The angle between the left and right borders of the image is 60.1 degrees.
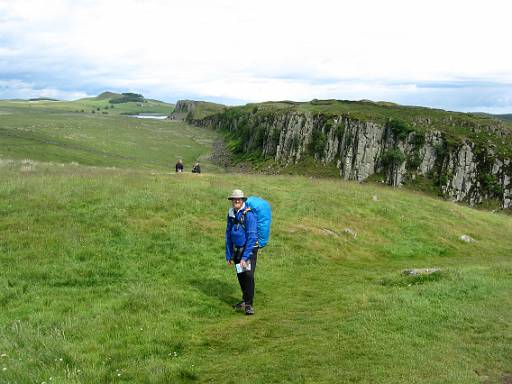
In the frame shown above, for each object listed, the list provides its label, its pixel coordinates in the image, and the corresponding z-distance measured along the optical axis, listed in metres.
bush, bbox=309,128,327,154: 97.69
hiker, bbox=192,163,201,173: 41.05
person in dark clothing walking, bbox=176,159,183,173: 41.21
